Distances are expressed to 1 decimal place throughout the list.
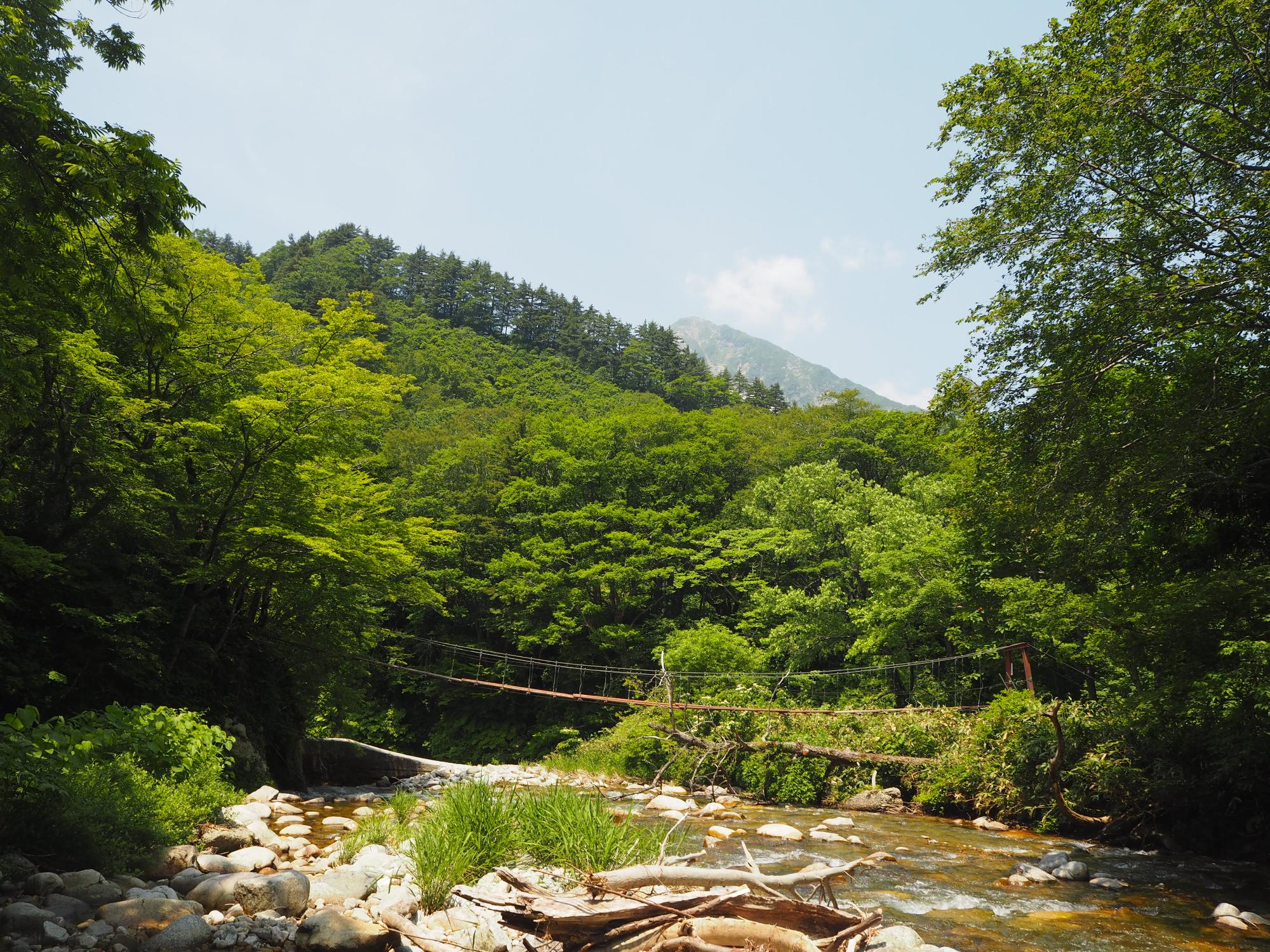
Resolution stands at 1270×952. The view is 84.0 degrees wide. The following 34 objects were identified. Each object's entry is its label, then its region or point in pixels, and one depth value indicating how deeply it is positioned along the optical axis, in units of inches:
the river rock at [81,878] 147.3
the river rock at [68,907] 133.0
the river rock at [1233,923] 199.3
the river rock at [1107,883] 242.5
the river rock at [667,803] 416.2
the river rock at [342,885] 164.9
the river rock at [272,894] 152.6
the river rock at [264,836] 233.0
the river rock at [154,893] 148.7
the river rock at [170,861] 176.6
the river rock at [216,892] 153.6
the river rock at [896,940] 144.5
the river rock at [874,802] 433.4
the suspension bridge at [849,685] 555.2
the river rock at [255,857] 200.1
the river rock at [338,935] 129.0
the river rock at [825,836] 330.6
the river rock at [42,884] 141.3
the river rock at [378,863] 181.0
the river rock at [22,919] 123.5
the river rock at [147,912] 135.9
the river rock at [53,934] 121.4
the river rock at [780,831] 337.4
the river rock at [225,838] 216.7
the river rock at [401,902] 147.8
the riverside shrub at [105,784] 158.2
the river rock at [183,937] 127.3
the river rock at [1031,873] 249.9
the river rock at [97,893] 143.9
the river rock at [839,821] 372.5
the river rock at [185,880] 165.0
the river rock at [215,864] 184.5
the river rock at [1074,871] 251.9
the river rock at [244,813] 251.8
